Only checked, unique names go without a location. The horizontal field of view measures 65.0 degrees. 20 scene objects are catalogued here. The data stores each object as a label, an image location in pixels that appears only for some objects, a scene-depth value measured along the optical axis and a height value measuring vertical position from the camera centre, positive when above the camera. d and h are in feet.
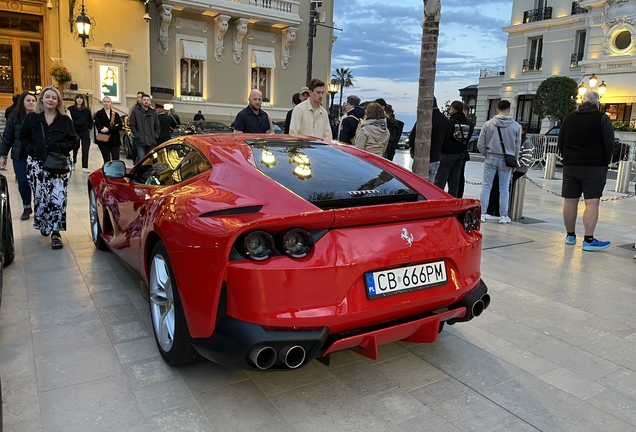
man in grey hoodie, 24.90 -0.44
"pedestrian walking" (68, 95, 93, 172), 36.55 -0.09
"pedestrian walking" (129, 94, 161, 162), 32.42 -0.30
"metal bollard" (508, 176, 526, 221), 26.78 -3.07
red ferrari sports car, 7.64 -2.09
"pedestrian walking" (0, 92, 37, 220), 20.63 -1.35
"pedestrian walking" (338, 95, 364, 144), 23.86 +0.41
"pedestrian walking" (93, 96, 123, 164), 34.06 -0.57
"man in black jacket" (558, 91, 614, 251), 19.70 -0.49
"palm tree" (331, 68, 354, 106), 309.63 +33.78
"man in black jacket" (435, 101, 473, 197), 25.75 -0.46
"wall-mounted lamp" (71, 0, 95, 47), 54.73 +10.01
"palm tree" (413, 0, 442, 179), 19.97 +2.05
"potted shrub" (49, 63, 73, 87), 65.67 +5.62
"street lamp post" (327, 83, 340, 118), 81.70 +6.89
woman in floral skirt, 17.71 -1.39
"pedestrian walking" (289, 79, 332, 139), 22.08 +0.68
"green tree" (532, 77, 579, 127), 103.24 +9.55
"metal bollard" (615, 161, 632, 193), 43.34 -2.70
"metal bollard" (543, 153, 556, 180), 54.03 -2.63
